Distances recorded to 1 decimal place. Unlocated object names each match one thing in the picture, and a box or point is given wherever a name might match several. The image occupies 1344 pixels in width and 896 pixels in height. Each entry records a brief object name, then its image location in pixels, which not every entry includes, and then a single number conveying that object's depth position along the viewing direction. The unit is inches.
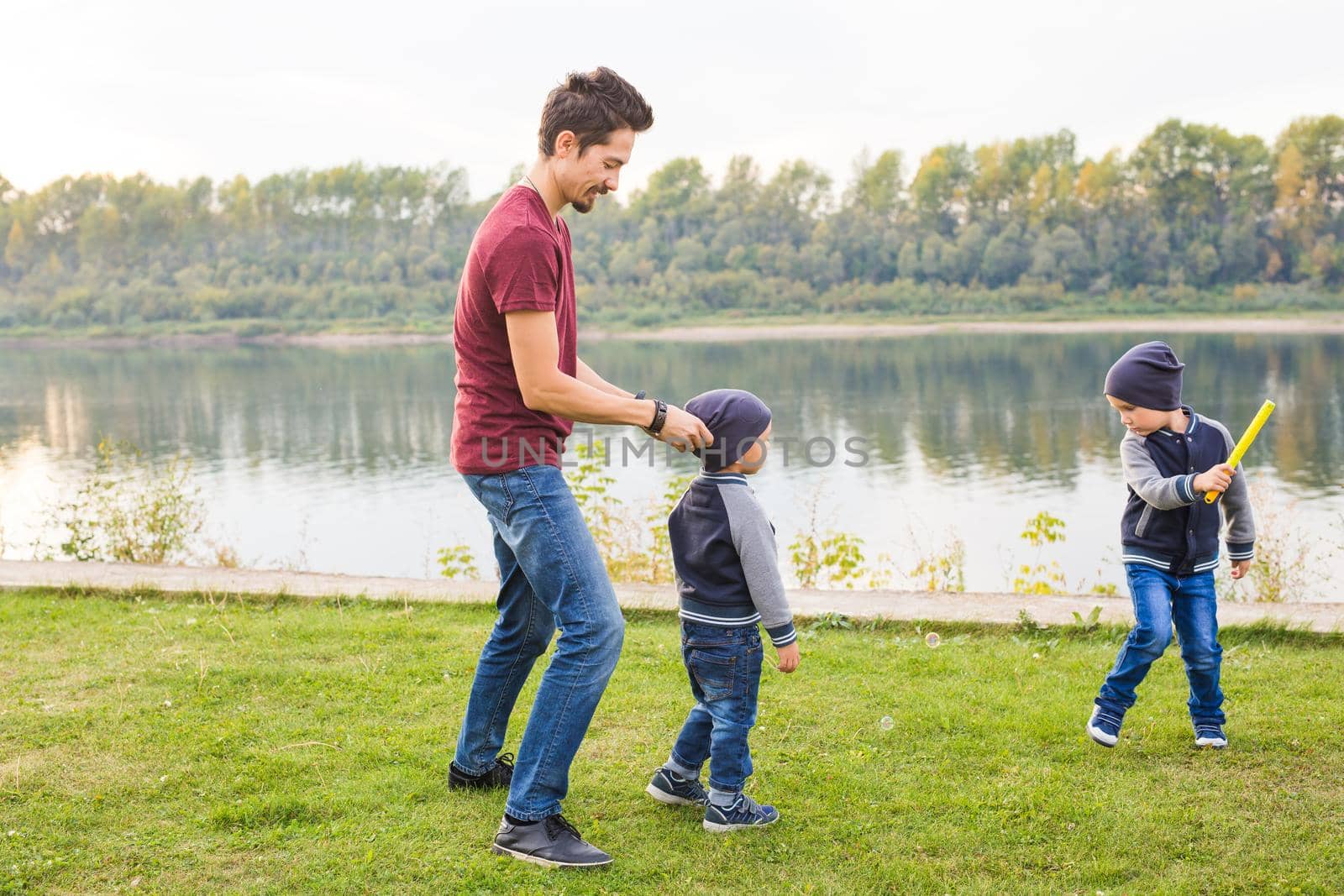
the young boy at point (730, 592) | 140.5
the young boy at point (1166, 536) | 164.9
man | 127.2
